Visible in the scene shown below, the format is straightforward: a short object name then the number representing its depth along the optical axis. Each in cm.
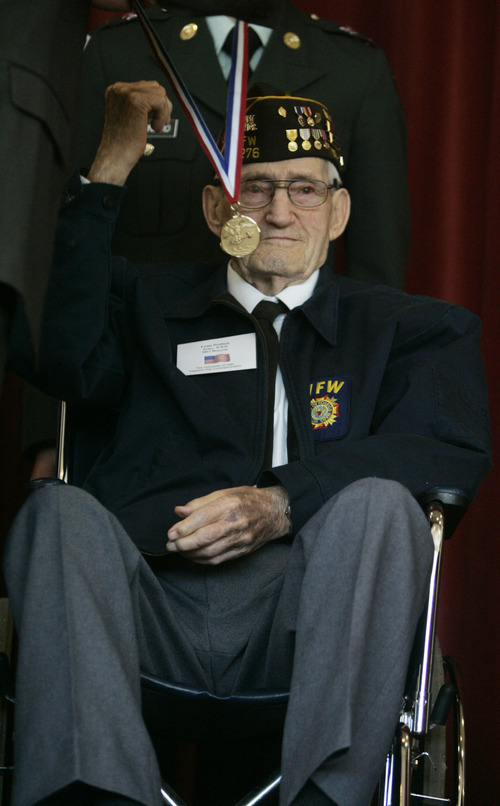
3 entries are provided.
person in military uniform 625
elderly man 554
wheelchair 564
